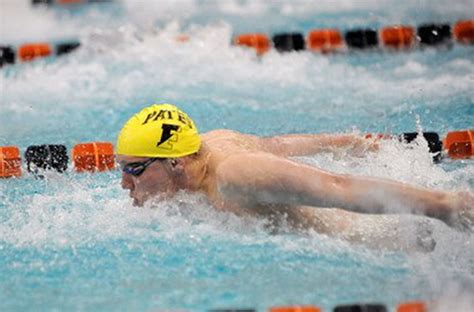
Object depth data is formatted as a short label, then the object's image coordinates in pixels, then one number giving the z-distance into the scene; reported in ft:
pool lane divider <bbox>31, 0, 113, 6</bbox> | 60.85
